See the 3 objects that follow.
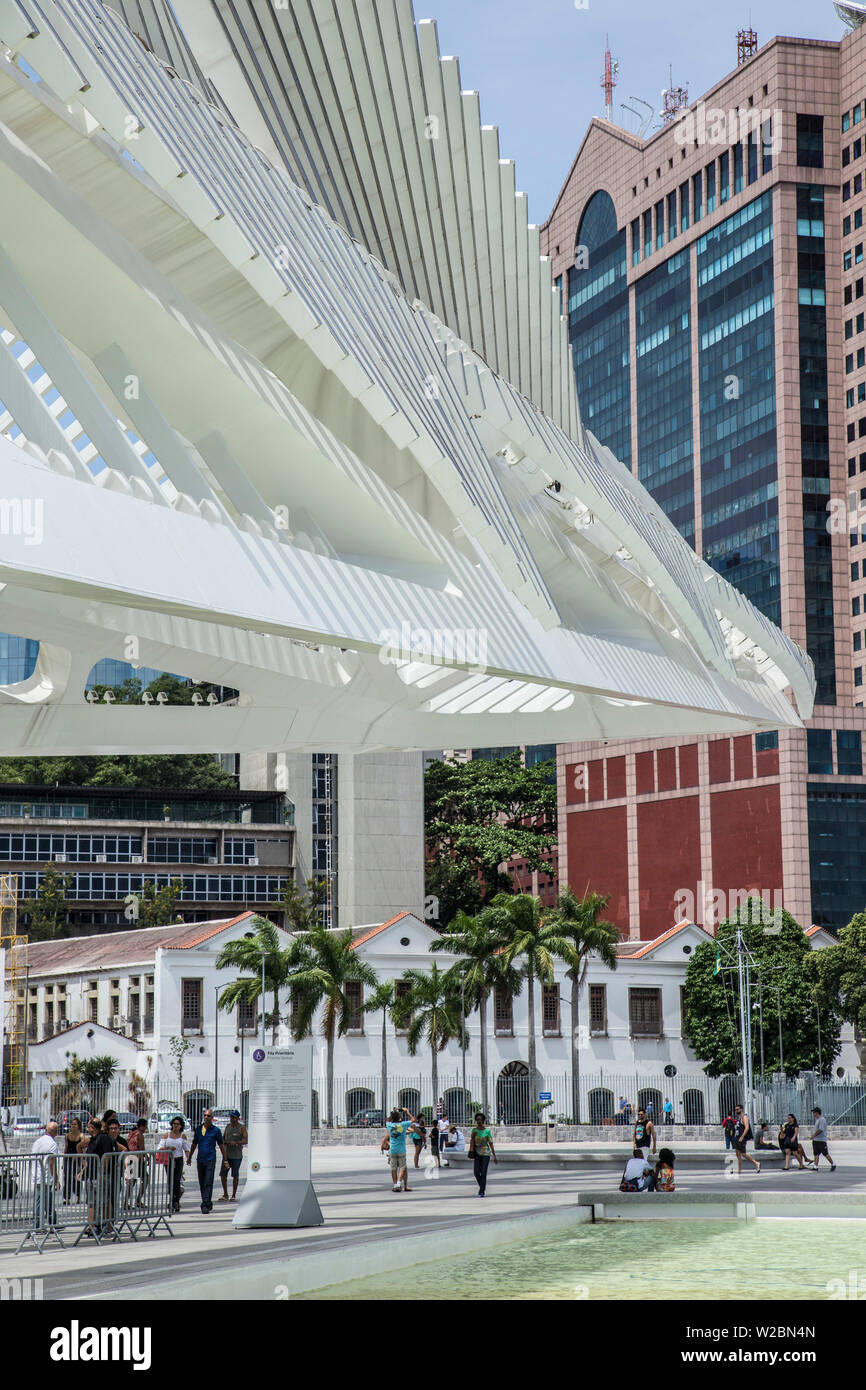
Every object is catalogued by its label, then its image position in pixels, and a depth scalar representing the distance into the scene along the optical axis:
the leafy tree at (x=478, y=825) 103.19
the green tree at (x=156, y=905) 86.00
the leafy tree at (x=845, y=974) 67.06
